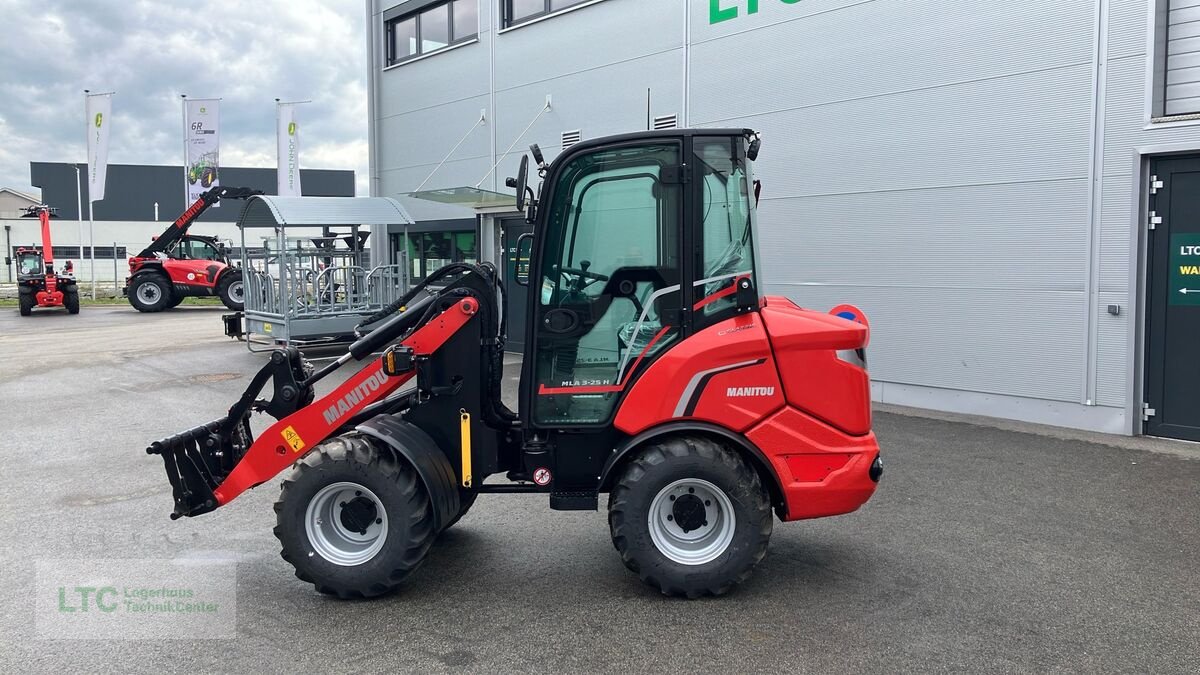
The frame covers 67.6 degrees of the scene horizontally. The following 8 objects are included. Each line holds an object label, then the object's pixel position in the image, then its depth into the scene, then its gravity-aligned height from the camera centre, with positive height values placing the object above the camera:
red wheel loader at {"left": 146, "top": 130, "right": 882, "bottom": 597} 4.59 -0.69
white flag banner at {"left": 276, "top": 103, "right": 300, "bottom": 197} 24.62 +3.68
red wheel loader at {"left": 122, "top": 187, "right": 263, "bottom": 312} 26.59 +0.15
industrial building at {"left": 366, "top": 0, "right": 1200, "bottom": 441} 8.36 +1.08
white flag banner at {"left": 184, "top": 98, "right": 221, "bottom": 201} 26.53 +4.21
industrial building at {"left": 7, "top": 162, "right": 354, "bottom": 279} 49.28 +4.27
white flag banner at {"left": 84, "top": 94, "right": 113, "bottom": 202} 27.61 +3.85
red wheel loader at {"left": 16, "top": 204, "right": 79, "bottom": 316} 25.55 -0.13
